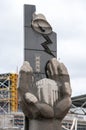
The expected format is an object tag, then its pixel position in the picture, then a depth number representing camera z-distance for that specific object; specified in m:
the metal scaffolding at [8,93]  94.02
